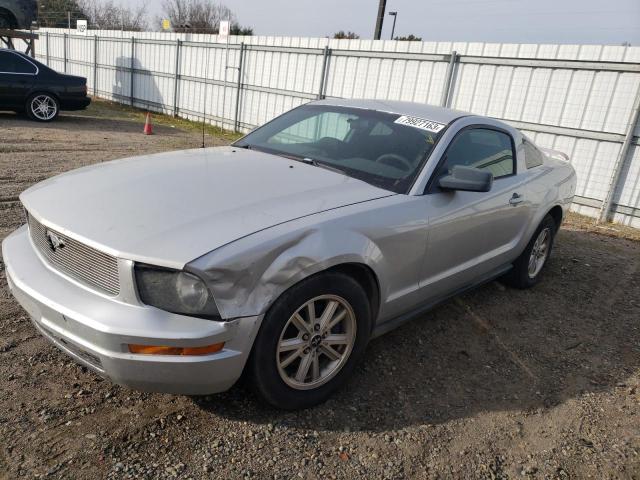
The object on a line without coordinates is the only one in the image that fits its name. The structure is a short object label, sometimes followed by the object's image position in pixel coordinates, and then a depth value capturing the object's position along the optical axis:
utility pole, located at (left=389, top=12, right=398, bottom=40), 50.75
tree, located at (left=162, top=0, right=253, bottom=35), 48.66
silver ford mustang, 2.08
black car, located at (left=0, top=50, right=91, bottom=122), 11.04
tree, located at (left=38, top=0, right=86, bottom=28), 33.94
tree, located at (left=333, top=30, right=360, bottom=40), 37.15
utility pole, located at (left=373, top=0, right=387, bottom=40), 24.30
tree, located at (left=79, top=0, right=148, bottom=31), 45.44
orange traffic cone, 12.00
